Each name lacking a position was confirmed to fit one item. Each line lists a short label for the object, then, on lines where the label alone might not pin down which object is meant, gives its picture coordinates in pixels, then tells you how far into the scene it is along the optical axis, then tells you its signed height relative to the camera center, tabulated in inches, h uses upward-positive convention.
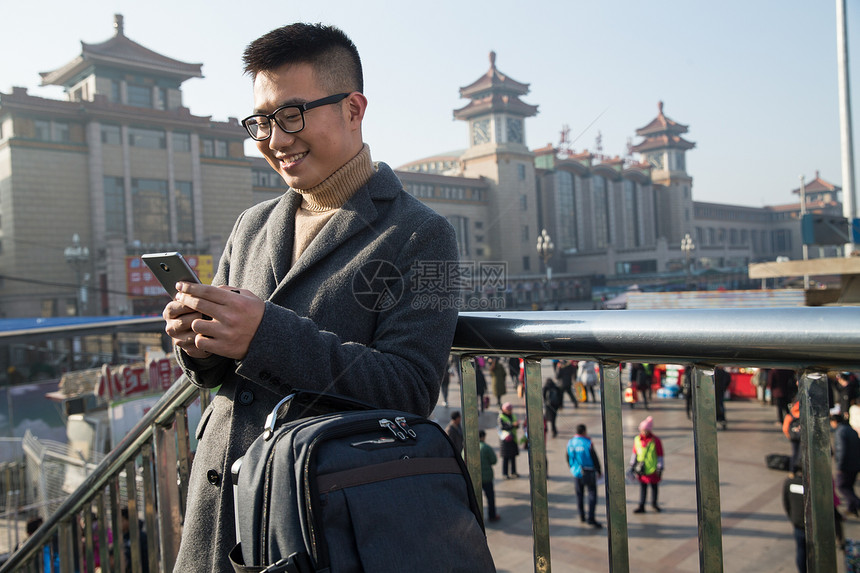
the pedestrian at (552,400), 358.6 -70.5
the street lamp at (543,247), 1297.0 +78.8
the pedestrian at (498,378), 431.3 -67.3
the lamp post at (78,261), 804.4 +58.2
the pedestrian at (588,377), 454.3 -72.5
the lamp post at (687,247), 1605.6 +76.8
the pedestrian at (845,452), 184.4 -55.2
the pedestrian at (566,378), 457.1 -72.9
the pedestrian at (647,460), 259.3 -77.3
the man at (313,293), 38.8 +0.0
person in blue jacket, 256.8 -78.6
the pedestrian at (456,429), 194.2 -49.6
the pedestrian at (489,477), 237.5 -77.5
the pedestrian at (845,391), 262.2 -58.8
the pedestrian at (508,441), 289.3 -79.0
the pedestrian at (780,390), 375.9 -74.6
